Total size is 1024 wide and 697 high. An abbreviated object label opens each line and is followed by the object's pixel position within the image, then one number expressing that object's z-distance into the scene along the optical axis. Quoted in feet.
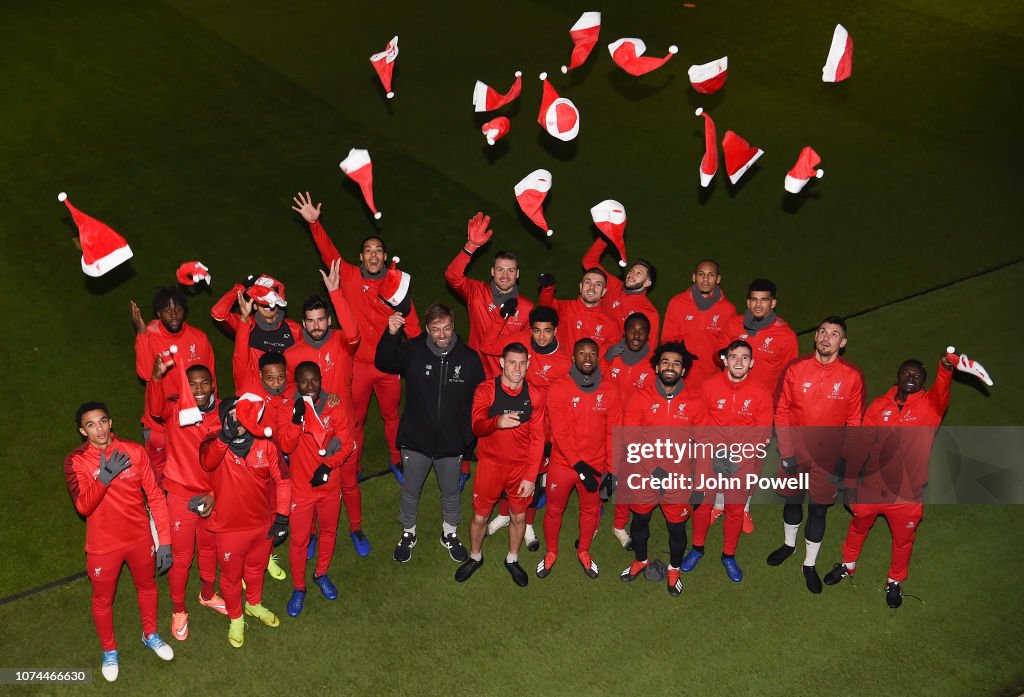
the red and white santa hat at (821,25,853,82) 29.14
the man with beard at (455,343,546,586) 24.71
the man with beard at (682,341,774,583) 25.64
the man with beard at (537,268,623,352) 28.66
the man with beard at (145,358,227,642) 23.85
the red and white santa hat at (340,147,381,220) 28.91
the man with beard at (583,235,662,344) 28.73
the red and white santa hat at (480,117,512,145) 30.17
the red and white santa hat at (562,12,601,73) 33.27
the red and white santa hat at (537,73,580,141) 30.78
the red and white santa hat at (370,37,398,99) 31.94
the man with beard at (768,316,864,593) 26.40
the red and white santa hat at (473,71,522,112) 30.86
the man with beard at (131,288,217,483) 26.37
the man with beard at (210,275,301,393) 26.13
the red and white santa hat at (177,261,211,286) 27.04
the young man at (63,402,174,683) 22.59
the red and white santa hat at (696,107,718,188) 29.32
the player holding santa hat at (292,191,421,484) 28.78
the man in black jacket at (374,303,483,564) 25.82
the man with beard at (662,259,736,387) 28.78
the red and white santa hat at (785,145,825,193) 28.30
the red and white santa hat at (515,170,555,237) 29.68
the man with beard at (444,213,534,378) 28.04
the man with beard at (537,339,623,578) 25.26
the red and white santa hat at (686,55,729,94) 32.04
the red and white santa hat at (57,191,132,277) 25.96
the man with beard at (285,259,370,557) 26.03
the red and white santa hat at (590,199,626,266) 29.81
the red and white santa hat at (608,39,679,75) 33.30
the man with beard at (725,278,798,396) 27.61
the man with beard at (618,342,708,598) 25.31
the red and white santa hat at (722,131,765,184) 30.04
